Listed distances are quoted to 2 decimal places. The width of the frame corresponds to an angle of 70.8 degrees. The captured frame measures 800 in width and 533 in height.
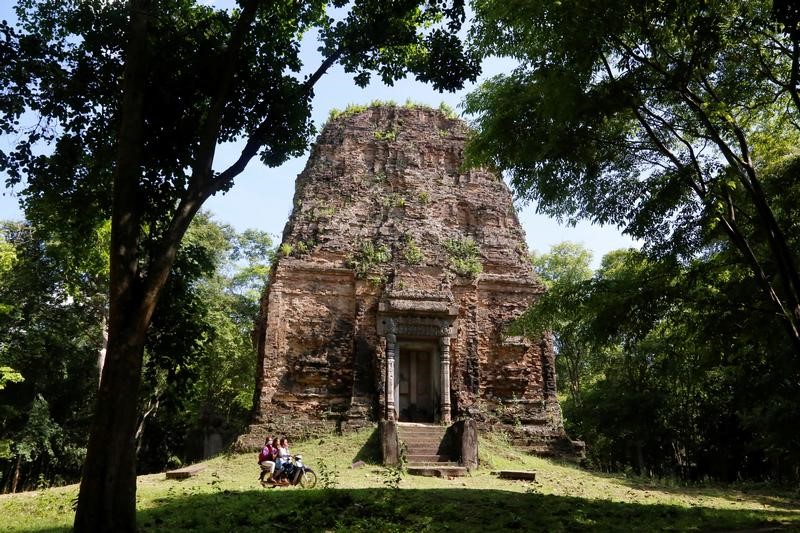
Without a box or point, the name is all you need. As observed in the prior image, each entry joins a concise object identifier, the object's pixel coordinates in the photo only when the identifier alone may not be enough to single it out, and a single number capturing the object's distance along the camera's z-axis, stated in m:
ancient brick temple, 15.91
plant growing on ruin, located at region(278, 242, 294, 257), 16.92
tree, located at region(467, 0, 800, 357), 7.06
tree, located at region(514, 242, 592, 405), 29.66
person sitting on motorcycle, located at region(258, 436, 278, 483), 10.91
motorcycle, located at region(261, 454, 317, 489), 10.45
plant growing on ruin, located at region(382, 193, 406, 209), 18.55
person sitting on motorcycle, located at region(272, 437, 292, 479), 10.59
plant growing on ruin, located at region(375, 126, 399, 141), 19.77
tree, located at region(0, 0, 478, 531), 5.73
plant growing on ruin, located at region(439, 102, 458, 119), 20.83
